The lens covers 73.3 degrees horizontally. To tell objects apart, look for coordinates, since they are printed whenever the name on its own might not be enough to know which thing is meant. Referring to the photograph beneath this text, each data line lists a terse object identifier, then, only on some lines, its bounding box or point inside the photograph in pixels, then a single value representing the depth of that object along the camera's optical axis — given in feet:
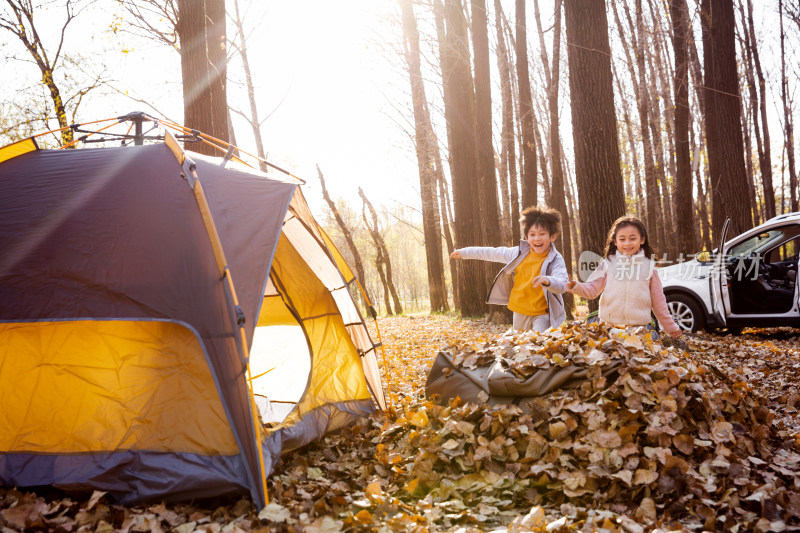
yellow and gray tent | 10.68
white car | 25.26
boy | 16.63
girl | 15.98
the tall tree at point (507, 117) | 48.39
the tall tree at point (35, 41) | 53.06
